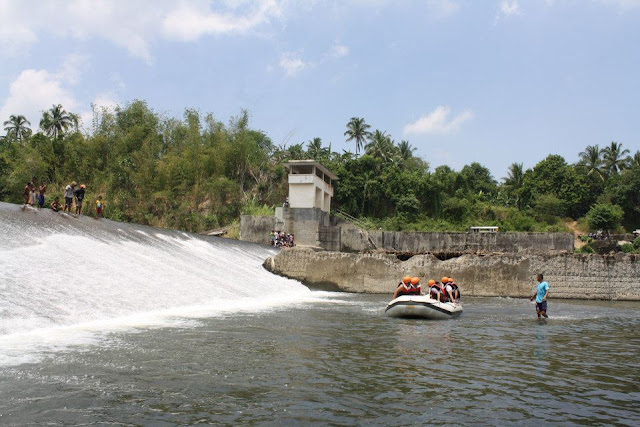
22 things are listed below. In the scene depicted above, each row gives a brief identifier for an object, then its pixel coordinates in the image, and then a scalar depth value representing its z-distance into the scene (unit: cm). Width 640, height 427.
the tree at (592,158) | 6305
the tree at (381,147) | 6156
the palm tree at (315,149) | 6025
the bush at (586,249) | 3641
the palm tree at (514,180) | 6175
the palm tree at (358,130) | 6884
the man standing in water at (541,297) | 1420
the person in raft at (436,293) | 1530
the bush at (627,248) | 3824
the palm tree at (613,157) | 6419
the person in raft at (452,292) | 1564
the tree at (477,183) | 6425
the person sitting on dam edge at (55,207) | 1925
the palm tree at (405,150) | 6762
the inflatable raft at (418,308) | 1425
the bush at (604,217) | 4881
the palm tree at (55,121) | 6475
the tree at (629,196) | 5233
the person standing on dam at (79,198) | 2020
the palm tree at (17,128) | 7281
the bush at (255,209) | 4044
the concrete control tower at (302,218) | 3509
